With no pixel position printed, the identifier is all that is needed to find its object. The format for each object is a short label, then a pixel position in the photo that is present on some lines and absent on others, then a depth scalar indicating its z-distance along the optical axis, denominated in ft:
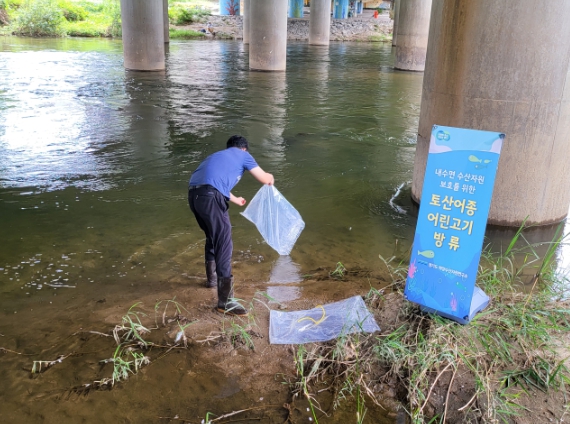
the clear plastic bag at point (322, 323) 13.26
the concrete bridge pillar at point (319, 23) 127.13
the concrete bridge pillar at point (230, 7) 156.25
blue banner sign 11.21
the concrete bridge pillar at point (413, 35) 80.48
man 14.35
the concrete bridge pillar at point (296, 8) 166.30
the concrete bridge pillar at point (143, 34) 65.82
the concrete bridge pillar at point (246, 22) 119.55
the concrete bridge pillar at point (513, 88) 18.19
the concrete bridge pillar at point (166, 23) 113.95
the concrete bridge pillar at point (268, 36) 70.03
